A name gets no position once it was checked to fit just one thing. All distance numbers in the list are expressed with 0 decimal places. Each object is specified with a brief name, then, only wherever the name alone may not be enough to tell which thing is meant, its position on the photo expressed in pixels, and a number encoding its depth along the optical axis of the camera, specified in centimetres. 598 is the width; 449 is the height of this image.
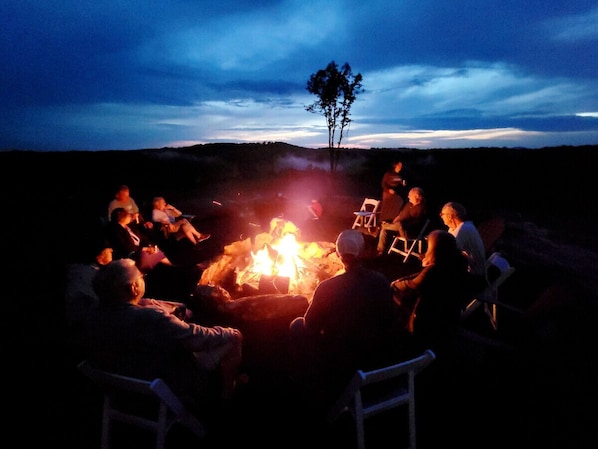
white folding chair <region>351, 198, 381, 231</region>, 808
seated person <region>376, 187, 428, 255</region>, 632
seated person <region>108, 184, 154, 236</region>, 626
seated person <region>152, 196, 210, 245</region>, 695
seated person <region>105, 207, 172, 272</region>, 488
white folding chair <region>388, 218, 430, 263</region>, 619
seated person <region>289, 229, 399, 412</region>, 236
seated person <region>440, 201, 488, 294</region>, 411
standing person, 734
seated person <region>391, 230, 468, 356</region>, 281
